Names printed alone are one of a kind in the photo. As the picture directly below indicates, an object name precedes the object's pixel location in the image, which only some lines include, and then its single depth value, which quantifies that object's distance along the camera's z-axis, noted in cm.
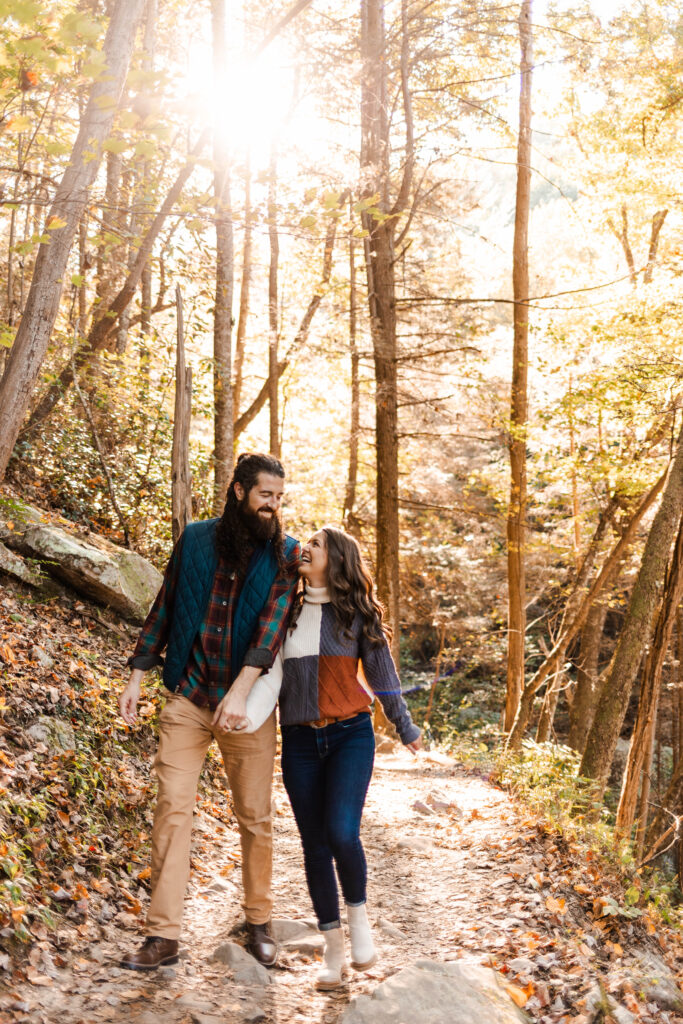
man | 343
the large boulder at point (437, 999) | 306
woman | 342
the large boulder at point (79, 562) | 742
